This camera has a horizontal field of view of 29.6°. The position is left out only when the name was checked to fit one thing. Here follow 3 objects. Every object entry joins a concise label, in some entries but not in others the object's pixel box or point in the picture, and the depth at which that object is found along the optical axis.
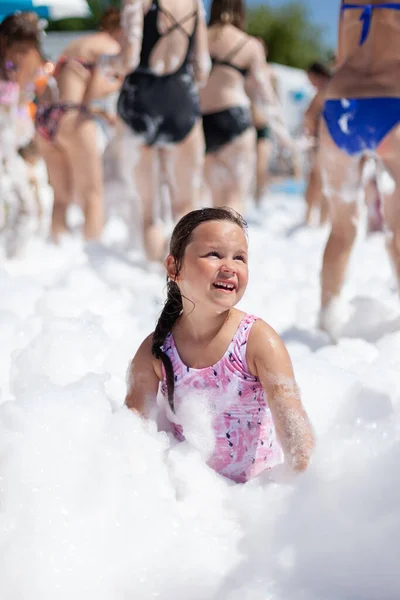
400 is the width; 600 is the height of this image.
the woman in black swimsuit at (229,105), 5.14
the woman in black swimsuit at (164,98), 4.29
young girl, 1.93
